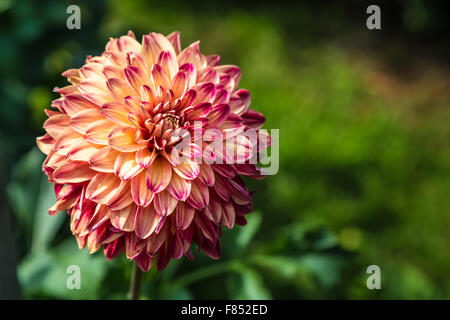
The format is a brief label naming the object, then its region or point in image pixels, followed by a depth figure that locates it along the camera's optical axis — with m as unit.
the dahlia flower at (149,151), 0.44
